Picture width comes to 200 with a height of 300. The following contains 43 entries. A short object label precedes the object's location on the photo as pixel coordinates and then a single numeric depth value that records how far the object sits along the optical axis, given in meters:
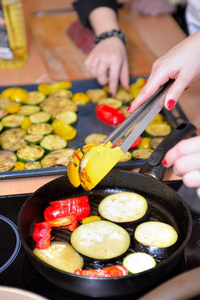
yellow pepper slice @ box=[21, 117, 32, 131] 1.68
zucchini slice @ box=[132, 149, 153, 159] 1.49
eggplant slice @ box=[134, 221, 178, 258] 1.07
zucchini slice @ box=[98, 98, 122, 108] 1.81
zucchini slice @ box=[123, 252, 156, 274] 1.02
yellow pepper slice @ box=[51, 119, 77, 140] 1.63
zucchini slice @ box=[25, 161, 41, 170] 1.48
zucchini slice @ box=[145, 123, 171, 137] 1.62
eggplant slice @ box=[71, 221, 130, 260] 1.05
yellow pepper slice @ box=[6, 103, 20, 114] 1.75
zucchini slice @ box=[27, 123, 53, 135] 1.66
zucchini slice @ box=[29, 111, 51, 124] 1.71
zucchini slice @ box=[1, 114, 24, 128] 1.68
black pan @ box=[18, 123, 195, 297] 0.93
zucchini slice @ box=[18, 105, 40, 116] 1.77
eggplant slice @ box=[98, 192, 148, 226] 1.18
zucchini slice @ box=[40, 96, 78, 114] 1.80
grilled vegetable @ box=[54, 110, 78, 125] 1.70
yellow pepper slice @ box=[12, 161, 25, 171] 1.46
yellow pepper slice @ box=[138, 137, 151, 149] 1.57
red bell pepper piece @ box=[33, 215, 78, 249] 1.09
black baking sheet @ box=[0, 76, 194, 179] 1.37
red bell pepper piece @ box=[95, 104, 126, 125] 1.71
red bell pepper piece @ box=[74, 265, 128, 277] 0.98
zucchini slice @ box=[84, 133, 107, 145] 1.59
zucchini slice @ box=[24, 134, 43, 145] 1.60
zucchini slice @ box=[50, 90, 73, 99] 1.87
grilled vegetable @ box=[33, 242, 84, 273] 1.02
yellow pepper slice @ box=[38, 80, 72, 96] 1.88
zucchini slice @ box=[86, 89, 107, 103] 1.87
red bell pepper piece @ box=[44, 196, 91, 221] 1.19
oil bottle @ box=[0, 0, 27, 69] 1.87
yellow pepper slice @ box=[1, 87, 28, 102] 1.81
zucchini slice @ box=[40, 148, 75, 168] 1.49
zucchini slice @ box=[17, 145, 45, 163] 1.50
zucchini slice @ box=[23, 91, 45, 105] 1.82
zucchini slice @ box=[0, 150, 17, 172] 1.45
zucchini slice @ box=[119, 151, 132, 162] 1.49
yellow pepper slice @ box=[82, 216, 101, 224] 1.19
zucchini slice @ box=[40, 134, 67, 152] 1.57
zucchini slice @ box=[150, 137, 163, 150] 1.56
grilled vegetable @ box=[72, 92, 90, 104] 1.84
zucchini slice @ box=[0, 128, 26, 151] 1.57
